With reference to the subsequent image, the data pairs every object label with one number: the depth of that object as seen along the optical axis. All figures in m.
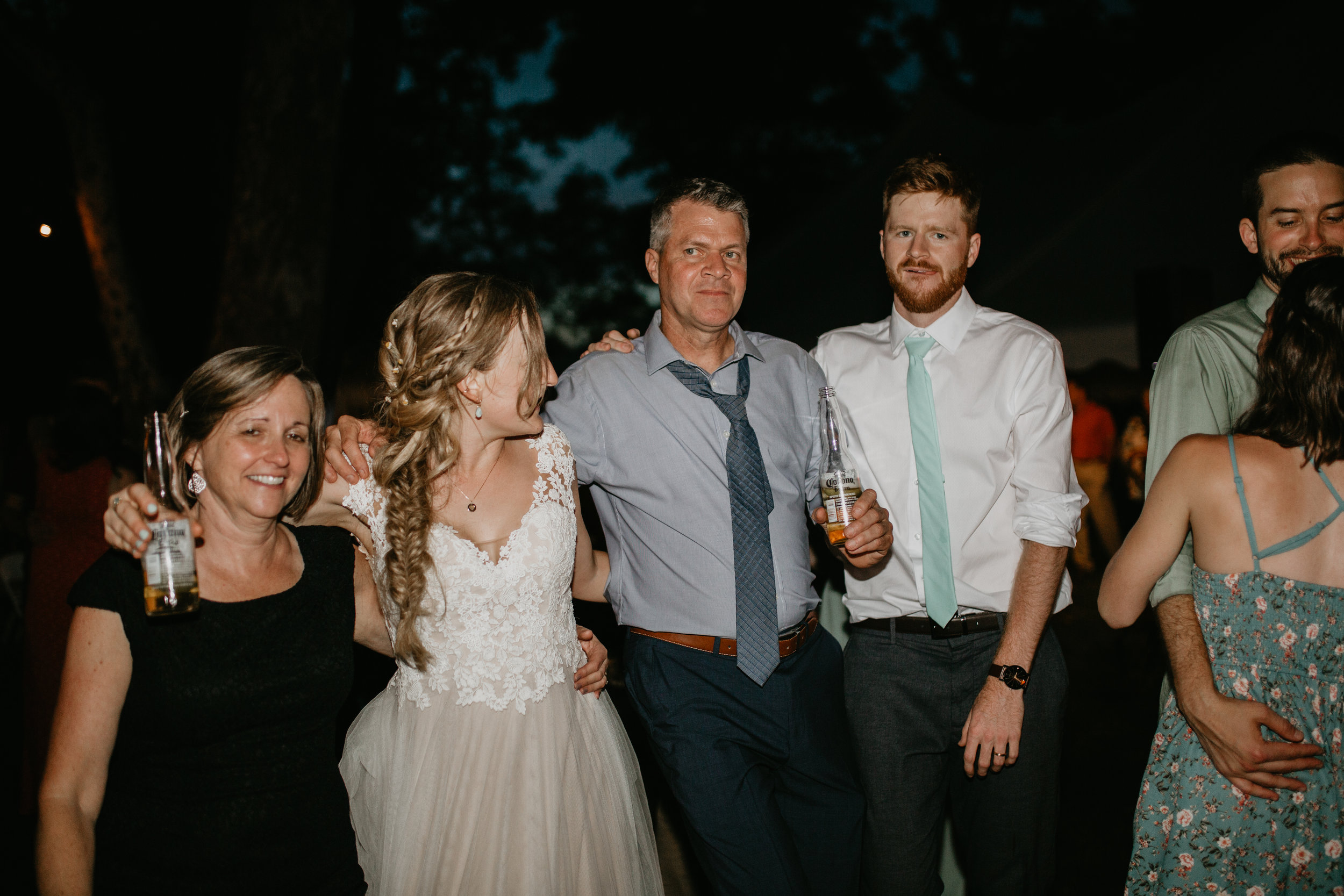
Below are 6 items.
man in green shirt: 2.24
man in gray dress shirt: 2.31
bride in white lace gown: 2.05
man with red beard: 2.30
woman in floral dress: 1.85
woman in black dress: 1.73
